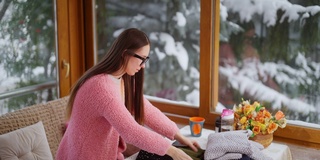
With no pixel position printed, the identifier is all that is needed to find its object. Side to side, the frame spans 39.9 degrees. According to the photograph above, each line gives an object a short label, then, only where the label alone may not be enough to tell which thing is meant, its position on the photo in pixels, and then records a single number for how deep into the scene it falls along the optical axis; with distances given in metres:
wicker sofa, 2.41
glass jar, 2.33
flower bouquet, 2.21
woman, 1.78
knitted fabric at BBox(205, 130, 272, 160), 1.91
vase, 2.20
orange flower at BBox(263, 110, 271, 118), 2.24
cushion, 2.25
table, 2.18
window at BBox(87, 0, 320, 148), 2.81
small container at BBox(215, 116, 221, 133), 2.37
